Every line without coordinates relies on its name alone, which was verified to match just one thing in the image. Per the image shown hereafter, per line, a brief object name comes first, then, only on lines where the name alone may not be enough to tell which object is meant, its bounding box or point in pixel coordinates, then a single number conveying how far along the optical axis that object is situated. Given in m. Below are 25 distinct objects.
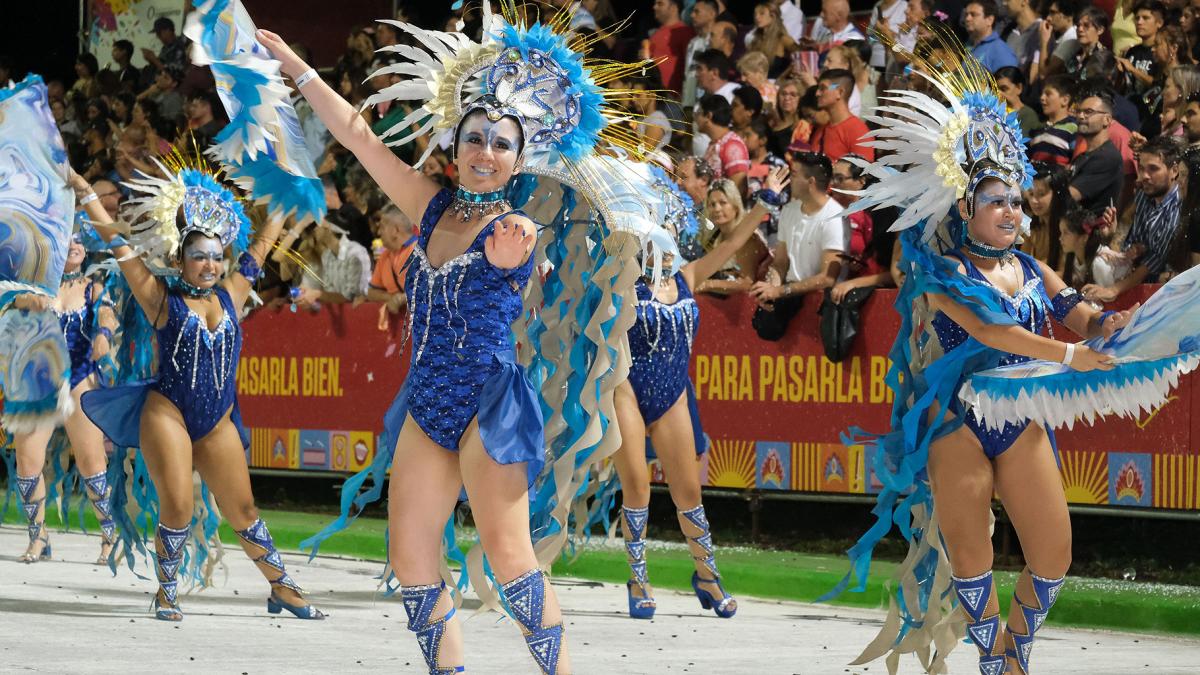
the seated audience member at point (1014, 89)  19.20
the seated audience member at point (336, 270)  24.08
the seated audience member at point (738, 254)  19.41
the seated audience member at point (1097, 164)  17.92
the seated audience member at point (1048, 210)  17.53
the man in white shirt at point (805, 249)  18.83
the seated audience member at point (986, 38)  20.37
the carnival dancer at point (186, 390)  14.88
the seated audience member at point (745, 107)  21.97
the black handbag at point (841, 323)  18.33
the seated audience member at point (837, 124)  20.55
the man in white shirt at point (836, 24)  22.89
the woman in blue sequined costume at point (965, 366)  10.73
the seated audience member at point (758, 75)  23.08
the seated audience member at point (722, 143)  21.31
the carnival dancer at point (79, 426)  18.84
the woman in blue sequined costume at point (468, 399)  9.50
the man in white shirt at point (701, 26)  24.69
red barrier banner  16.56
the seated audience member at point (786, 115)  22.06
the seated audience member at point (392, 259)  23.03
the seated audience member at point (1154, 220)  16.59
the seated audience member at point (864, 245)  18.39
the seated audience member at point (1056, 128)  18.52
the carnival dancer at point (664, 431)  15.90
